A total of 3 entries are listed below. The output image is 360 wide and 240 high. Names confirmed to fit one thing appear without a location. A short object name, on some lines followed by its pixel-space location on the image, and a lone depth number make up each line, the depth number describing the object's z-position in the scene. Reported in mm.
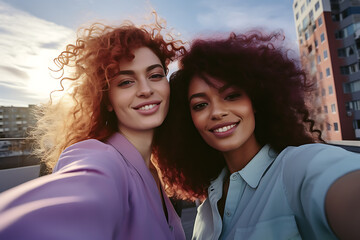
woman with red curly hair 185
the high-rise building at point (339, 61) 23434
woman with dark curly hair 259
